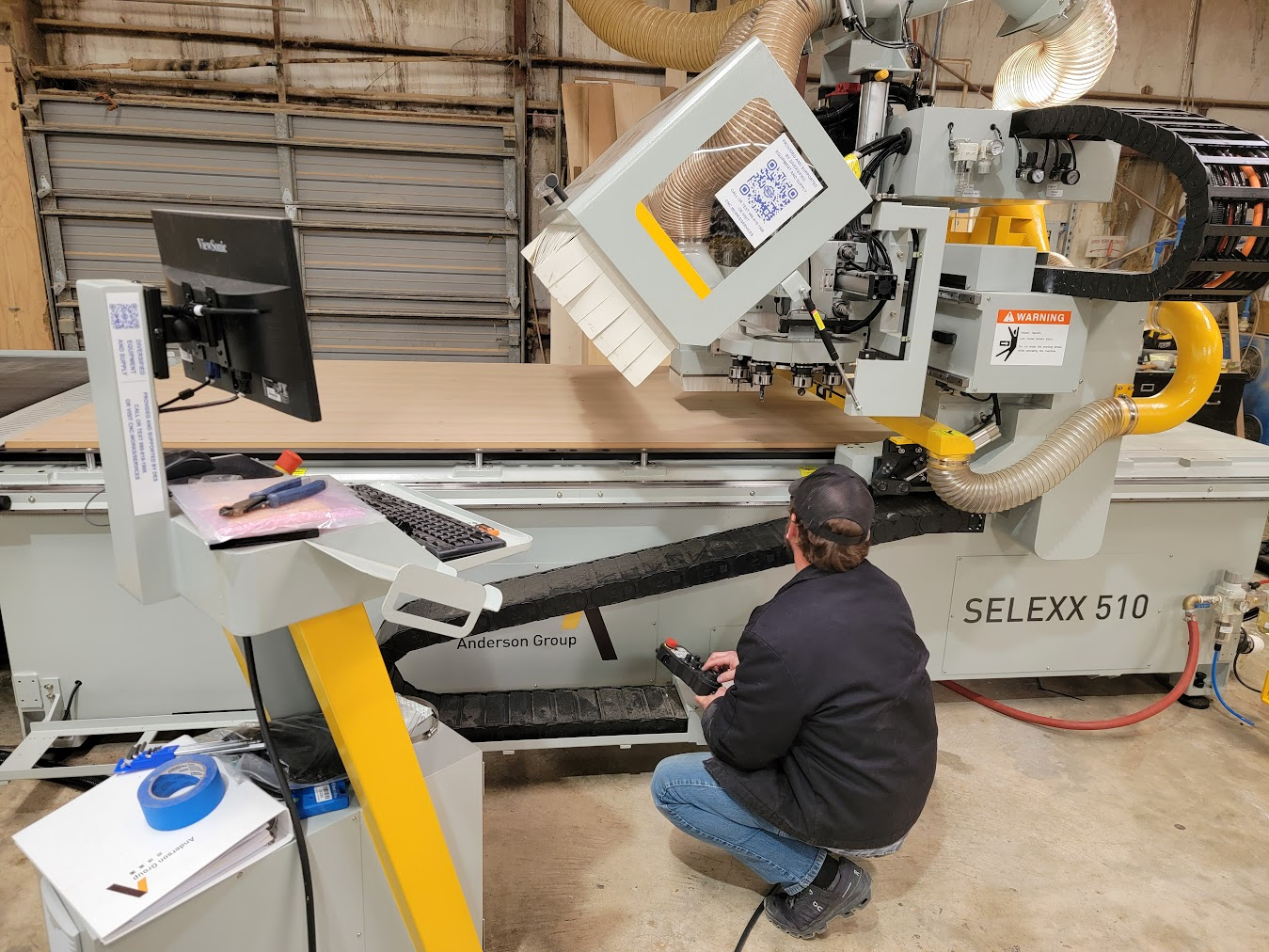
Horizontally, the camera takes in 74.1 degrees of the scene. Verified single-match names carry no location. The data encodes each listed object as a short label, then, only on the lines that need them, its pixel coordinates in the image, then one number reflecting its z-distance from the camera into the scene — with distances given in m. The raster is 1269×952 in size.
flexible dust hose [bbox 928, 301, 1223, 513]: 2.05
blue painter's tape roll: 1.18
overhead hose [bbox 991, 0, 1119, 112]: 1.84
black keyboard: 1.24
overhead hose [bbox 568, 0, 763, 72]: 2.66
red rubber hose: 2.54
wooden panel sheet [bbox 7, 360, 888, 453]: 2.12
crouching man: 1.53
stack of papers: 1.10
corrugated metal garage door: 4.83
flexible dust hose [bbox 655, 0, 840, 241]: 1.55
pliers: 1.10
